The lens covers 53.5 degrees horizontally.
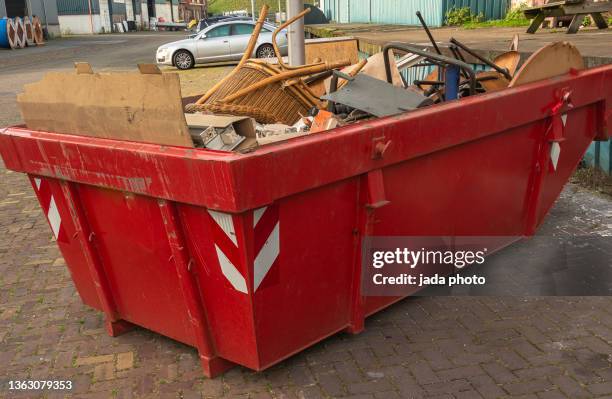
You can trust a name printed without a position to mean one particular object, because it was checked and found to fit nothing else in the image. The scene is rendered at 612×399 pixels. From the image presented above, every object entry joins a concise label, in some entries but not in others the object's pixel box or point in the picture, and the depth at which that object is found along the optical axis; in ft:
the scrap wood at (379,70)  13.52
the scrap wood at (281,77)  11.69
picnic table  33.73
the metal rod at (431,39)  13.82
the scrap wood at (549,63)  12.05
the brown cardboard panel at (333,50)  18.78
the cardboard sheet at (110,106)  8.20
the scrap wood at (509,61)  14.80
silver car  62.03
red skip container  8.10
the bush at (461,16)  57.52
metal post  16.74
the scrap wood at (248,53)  12.13
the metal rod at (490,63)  13.47
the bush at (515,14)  52.80
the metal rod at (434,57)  11.85
